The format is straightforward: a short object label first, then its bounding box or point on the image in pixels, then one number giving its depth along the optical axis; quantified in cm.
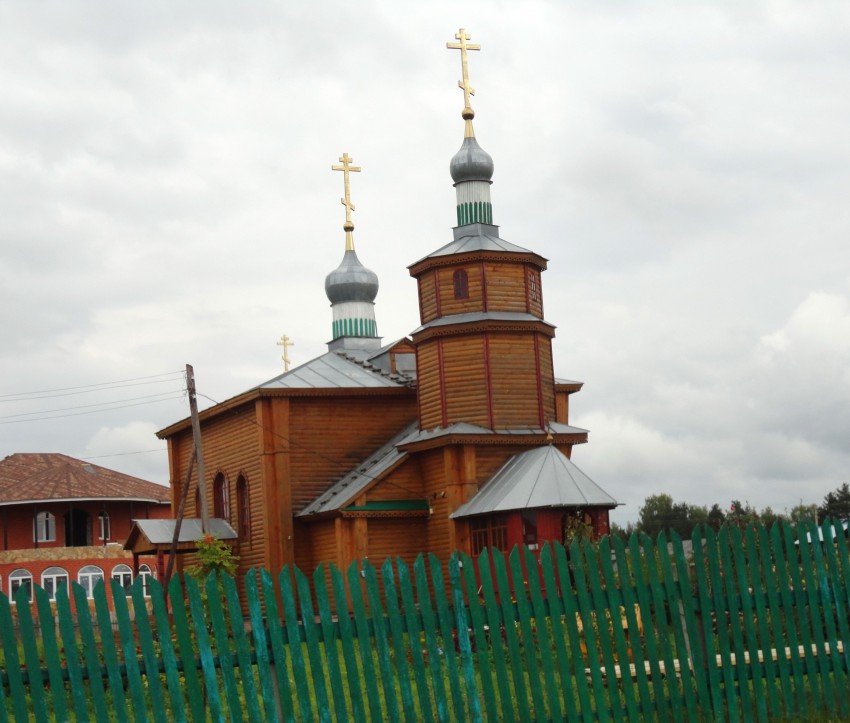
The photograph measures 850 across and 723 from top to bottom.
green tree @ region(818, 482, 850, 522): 5081
